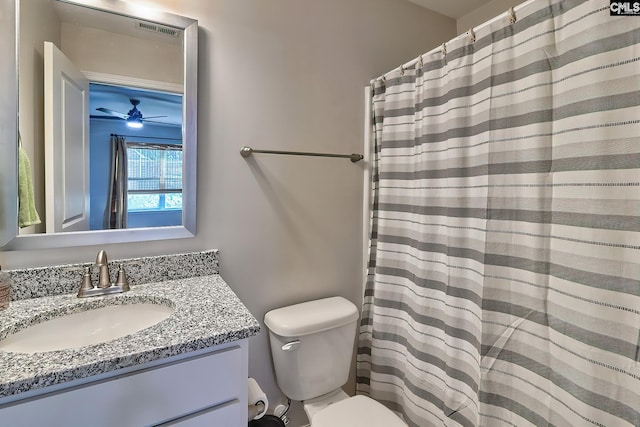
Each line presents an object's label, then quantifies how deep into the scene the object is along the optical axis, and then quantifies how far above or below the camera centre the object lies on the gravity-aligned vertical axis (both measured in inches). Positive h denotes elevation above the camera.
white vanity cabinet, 25.7 -18.7
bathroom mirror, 39.8 +11.8
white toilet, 50.1 -29.0
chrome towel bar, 53.5 +9.0
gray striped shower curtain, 31.3 -2.8
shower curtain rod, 39.4 +25.1
